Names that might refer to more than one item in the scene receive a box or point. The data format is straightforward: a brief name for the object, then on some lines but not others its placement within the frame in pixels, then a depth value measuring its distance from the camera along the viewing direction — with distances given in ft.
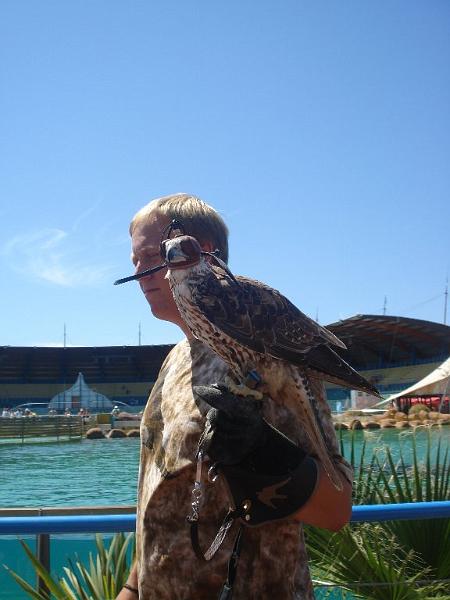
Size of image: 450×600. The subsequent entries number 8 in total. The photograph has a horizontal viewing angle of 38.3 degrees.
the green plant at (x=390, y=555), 8.29
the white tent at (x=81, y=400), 162.09
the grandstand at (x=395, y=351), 143.74
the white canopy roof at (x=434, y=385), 138.21
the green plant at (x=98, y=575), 7.88
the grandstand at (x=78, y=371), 169.27
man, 4.22
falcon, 4.88
